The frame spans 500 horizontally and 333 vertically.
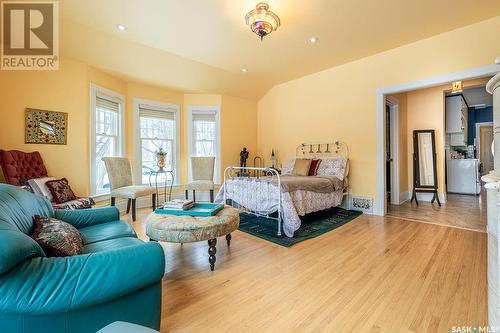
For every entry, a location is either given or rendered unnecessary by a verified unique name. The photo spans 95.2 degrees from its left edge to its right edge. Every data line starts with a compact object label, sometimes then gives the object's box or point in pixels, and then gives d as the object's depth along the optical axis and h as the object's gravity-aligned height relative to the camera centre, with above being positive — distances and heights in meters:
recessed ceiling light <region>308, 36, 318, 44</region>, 3.53 +2.01
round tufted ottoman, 1.97 -0.52
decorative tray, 2.27 -0.42
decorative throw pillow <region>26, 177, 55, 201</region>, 2.87 -0.21
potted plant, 4.85 +0.26
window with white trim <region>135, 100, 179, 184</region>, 4.91 +0.77
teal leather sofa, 0.96 -0.53
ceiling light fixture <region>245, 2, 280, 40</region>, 2.66 +1.78
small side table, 4.89 -0.25
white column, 0.93 -0.26
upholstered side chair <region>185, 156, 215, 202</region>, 5.23 +0.02
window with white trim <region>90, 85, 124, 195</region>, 3.97 +0.72
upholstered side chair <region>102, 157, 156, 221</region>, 3.82 -0.23
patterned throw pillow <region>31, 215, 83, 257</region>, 1.27 -0.40
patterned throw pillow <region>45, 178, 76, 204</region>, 2.95 -0.27
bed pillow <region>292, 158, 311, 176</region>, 4.61 +0.02
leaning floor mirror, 5.03 +0.09
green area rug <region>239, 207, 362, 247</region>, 2.99 -0.88
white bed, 3.07 -0.38
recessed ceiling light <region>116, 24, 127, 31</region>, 3.12 +1.99
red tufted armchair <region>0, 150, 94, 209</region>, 2.84 +0.02
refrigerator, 5.84 -0.25
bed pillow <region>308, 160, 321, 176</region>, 4.60 +0.02
